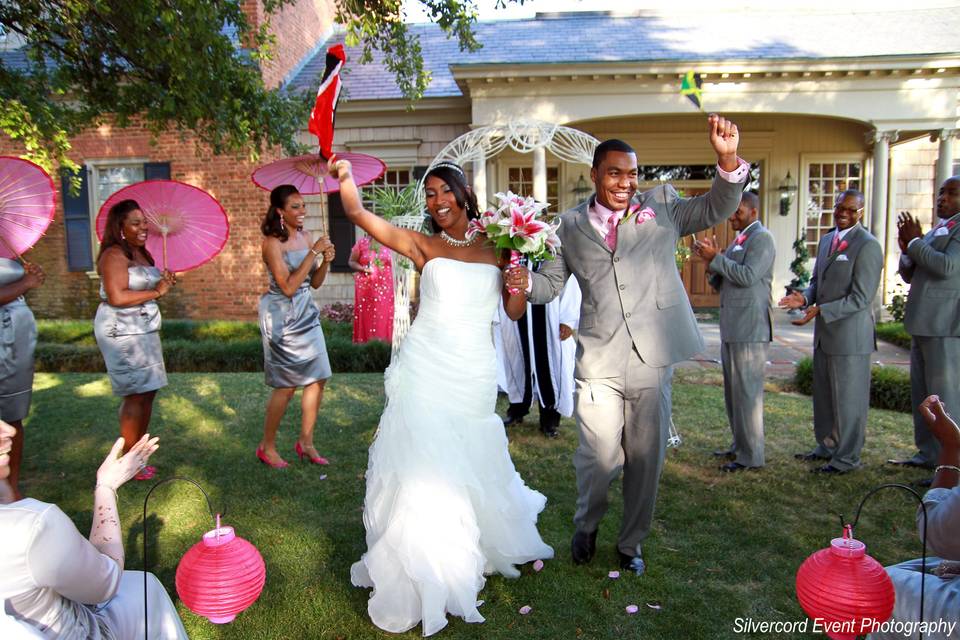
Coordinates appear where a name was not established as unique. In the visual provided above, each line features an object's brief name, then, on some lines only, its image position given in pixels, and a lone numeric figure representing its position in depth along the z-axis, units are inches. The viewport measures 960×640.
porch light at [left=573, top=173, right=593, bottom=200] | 592.1
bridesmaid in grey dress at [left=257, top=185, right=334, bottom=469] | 213.5
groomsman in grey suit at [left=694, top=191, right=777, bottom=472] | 216.2
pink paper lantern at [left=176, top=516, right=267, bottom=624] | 87.0
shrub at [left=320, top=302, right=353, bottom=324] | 552.7
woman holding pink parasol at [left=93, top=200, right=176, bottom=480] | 197.0
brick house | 561.6
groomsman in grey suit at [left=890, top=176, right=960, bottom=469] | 209.2
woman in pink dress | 463.5
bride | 129.4
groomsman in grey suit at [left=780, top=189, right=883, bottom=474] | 213.5
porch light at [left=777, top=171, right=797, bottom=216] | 584.1
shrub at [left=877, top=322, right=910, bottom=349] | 450.3
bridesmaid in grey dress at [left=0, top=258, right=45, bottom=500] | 176.7
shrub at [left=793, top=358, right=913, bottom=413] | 315.9
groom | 149.6
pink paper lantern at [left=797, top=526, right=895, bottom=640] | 80.4
